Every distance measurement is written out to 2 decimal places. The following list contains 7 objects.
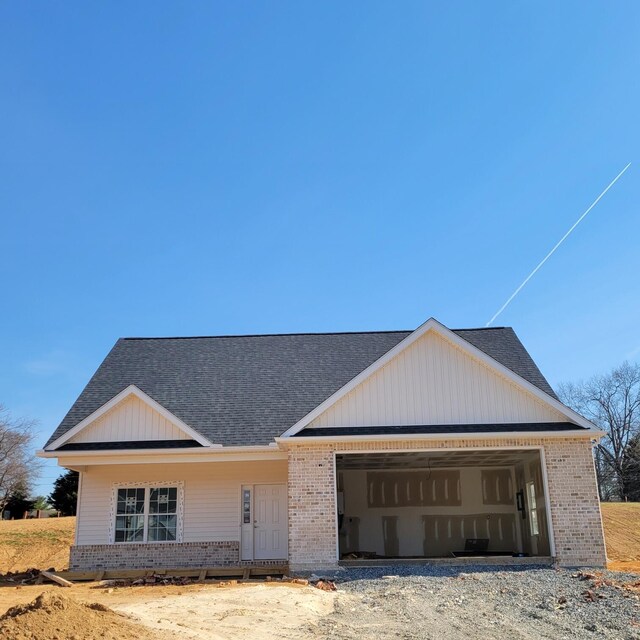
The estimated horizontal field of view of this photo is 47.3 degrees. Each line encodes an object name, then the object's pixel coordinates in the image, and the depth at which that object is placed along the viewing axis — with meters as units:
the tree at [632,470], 55.19
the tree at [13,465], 53.09
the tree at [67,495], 45.75
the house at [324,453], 17.12
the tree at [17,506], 49.19
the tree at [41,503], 50.58
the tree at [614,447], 58.56
